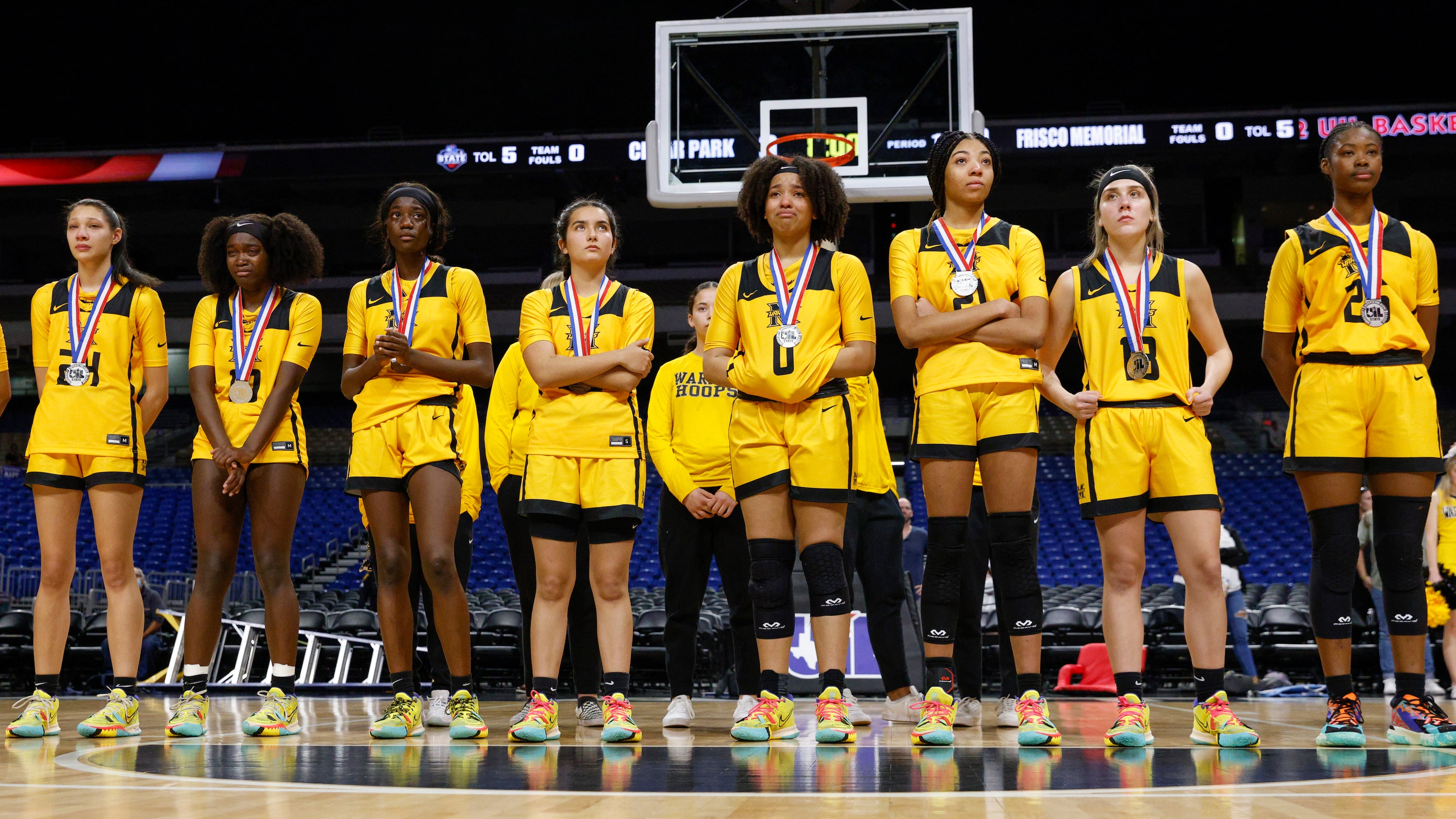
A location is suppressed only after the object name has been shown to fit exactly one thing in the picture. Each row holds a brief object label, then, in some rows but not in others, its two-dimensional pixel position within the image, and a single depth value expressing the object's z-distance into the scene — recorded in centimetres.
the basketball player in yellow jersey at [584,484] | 396
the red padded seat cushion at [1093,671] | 776
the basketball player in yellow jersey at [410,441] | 407
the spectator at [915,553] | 820
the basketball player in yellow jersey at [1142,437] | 357
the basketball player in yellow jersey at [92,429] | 433
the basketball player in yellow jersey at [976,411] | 370
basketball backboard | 780
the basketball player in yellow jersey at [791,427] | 372
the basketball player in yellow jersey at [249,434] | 427
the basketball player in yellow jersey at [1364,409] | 375
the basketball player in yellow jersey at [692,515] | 473
